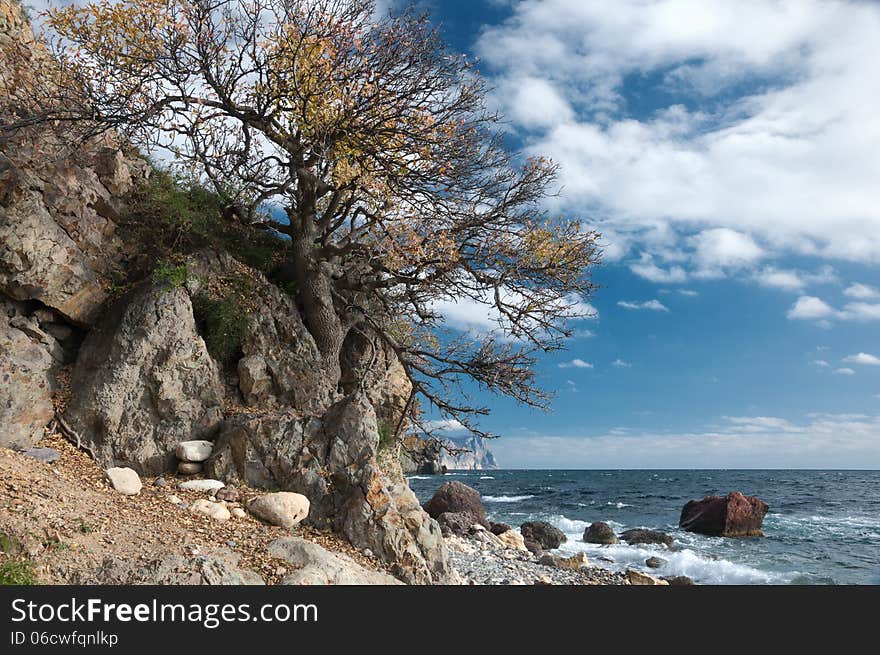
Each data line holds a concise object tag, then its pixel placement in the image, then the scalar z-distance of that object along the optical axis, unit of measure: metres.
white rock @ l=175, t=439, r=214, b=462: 9.69
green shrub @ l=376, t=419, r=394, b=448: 13.98
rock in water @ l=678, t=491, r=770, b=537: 33.00
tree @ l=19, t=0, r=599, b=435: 10.80
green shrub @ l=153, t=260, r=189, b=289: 10.66
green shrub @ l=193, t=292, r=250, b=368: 11.25
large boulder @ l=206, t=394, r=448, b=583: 9.02
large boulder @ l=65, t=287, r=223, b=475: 9.64
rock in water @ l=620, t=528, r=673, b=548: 31.09
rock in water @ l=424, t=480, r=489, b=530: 28.73
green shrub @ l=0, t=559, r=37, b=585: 6.35
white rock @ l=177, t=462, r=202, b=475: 9.66
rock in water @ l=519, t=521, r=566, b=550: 29.30
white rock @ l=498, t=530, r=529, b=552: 25.27
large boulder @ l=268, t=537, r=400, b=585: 7.47
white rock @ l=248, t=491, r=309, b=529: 8.77
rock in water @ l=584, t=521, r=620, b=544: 31.88
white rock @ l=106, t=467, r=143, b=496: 8.79
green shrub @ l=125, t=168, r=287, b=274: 11.90
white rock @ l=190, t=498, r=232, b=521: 8.49
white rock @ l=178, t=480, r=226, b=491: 9.16
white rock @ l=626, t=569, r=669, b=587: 18.68
